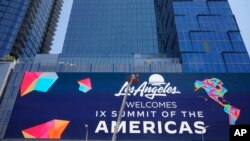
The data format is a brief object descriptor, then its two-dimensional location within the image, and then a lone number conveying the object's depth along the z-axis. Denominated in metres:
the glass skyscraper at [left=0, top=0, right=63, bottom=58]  92.94
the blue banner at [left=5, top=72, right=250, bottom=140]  42.62
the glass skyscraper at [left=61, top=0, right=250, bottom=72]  65.50
